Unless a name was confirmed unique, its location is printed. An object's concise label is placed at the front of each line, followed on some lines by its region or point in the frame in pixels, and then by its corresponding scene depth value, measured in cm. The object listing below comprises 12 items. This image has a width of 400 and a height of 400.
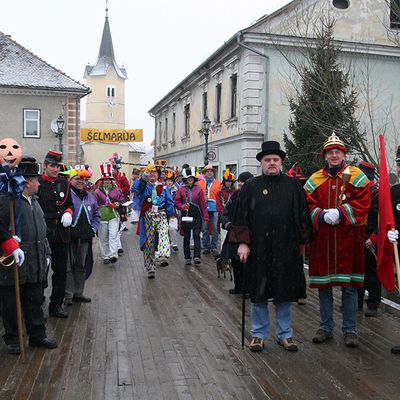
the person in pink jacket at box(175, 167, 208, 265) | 1120
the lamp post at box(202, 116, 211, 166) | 2175
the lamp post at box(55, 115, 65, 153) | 2238
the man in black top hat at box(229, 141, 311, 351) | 547
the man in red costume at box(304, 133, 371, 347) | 556
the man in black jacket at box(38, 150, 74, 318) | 678
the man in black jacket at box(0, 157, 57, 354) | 536
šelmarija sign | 4608
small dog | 918
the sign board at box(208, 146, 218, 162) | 2214
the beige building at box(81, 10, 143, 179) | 7038
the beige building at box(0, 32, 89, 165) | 2858
